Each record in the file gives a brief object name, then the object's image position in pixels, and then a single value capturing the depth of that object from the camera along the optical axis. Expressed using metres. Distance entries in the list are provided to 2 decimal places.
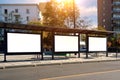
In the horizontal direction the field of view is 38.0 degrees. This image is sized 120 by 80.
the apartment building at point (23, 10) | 60.94
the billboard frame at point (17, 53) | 16.10
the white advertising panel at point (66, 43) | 18.51
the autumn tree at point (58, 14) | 33.84
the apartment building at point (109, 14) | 62.55
